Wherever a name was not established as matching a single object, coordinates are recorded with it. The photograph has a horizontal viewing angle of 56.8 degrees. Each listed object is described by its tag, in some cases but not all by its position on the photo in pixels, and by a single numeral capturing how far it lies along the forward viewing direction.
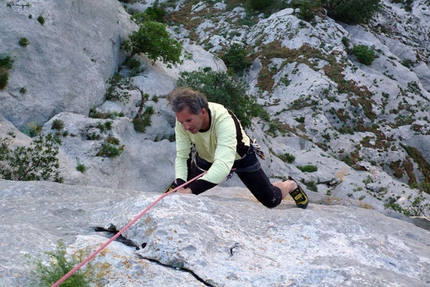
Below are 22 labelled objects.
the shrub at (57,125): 17.11
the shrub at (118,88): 21.62
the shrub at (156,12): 47.03
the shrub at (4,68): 16.45
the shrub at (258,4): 50.59
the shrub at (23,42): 18.17
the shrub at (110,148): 17.53
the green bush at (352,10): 48.62
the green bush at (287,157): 28.64
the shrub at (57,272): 3.75
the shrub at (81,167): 15.75
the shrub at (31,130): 16.25
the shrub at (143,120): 21.05
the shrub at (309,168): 27.58
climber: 5.89
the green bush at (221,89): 23.98
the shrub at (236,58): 42.59
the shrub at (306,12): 45.56
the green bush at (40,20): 19.55
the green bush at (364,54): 43.69
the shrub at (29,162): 12.35
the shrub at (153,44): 25.33
